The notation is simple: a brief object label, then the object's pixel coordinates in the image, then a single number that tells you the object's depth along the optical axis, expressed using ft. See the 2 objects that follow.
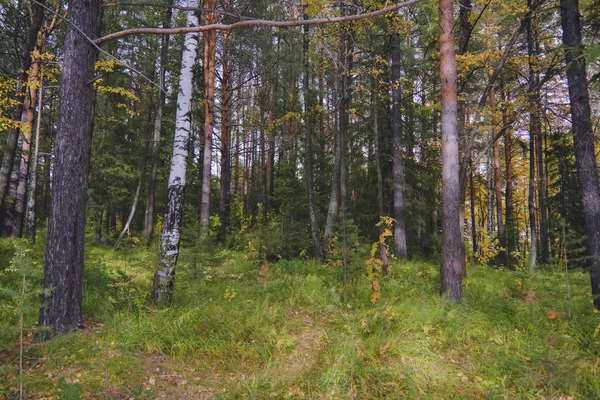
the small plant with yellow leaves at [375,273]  18.08
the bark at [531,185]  44.91
